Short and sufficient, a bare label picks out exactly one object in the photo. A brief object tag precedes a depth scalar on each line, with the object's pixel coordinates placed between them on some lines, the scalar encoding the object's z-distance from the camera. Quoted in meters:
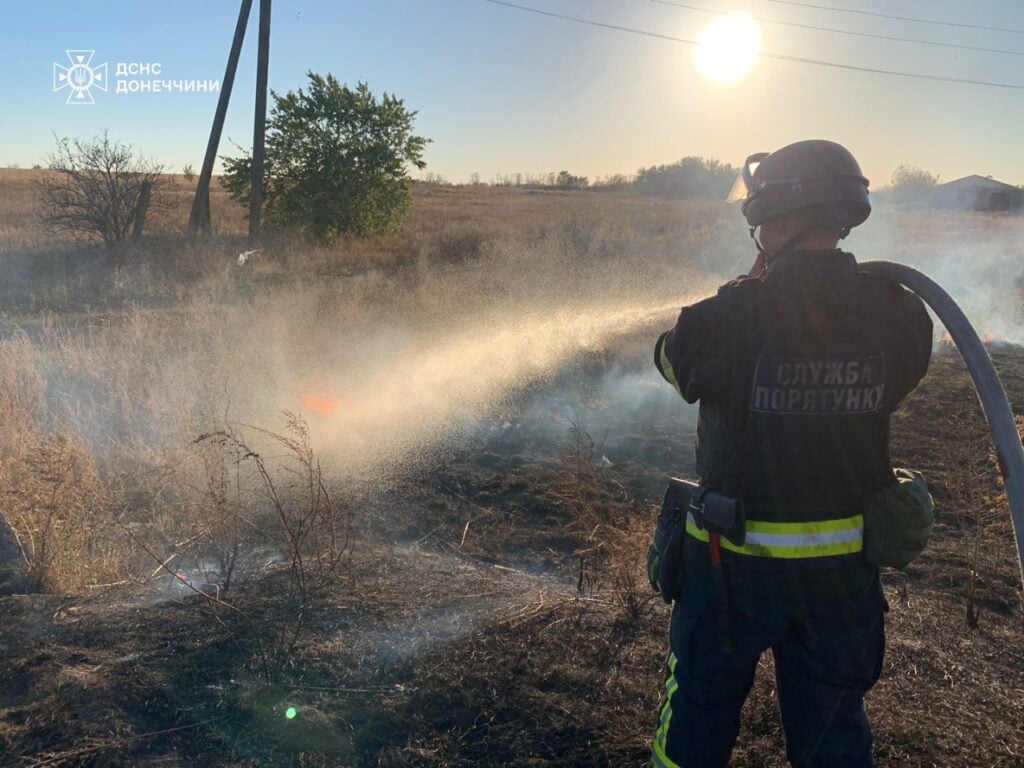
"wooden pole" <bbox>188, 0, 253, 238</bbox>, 16.11
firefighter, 1.85
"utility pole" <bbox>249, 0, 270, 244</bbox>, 15.84
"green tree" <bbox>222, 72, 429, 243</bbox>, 18.50
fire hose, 2.03
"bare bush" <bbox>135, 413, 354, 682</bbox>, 3.15
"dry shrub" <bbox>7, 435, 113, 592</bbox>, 3.75
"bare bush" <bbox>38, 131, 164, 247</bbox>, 16.03
